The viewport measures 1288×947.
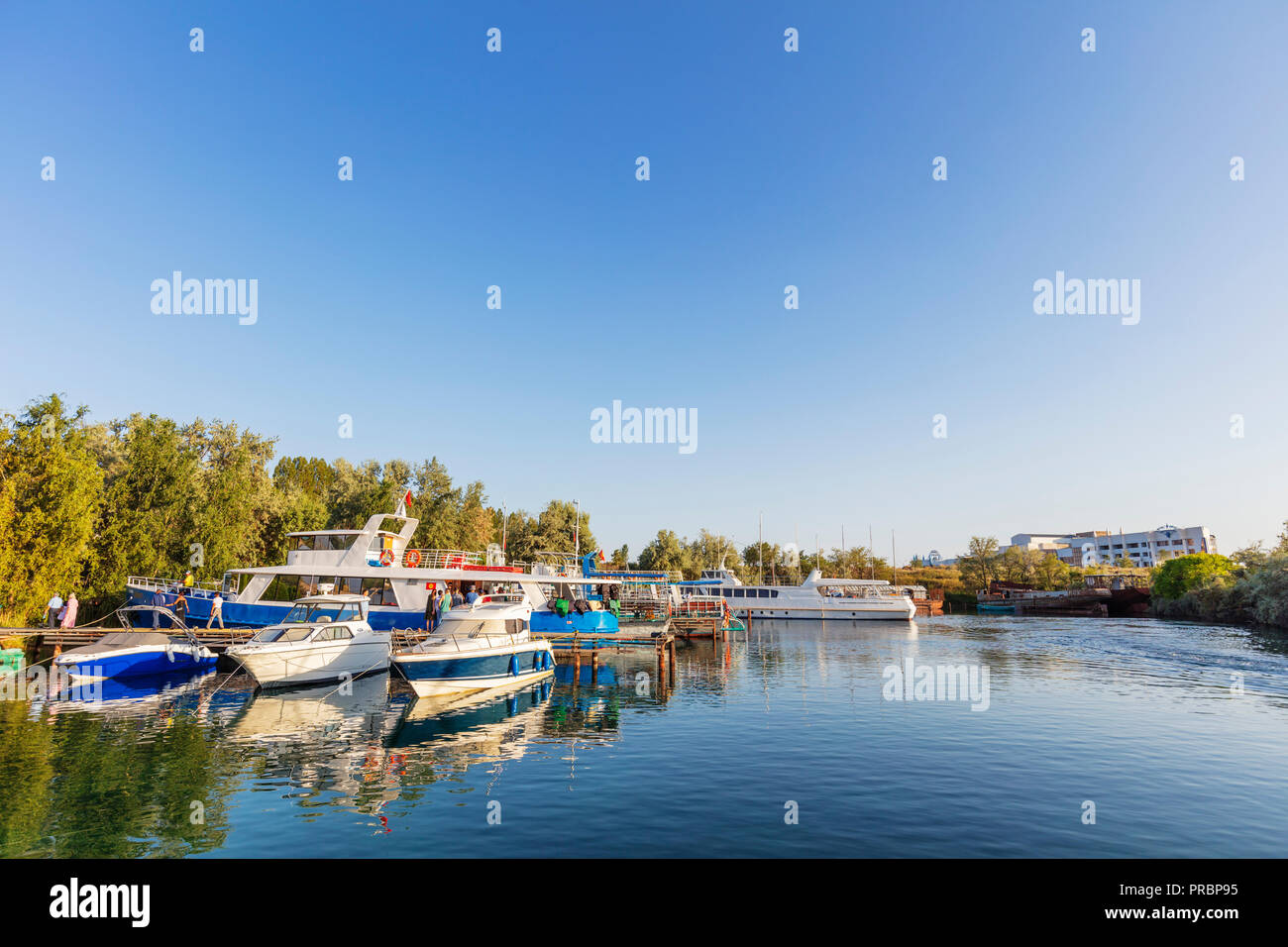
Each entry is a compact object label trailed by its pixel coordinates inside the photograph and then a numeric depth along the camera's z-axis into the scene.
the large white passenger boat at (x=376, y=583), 35.88
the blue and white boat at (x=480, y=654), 25.48
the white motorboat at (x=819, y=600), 79.12
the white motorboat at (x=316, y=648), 25.97
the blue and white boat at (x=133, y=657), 27.39
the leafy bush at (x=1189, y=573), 78.61
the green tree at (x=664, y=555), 108.44
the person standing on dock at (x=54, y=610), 34.81
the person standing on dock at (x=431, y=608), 35.66
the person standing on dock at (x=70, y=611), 36.06
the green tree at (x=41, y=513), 35.75
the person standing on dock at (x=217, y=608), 35.84
